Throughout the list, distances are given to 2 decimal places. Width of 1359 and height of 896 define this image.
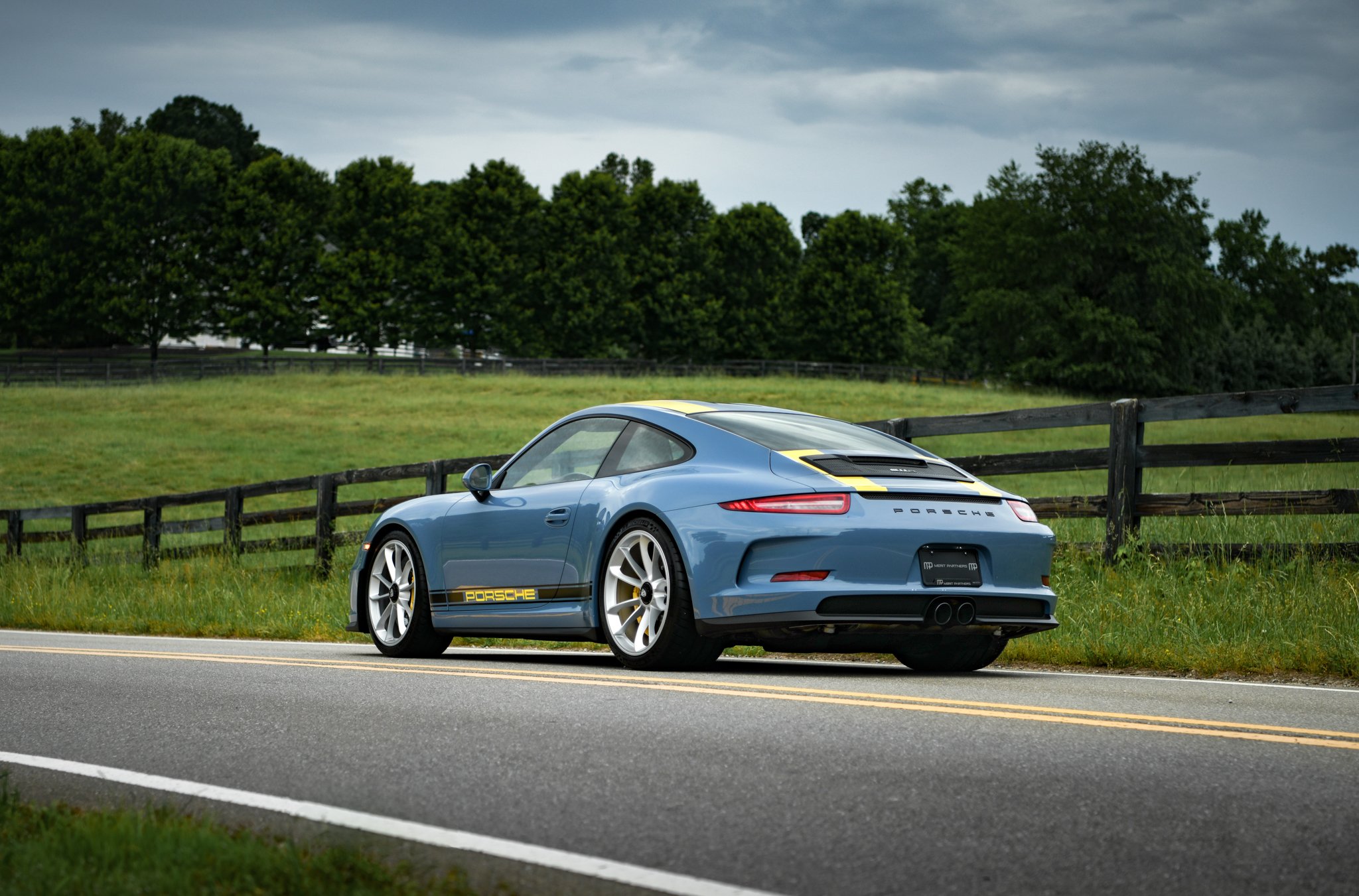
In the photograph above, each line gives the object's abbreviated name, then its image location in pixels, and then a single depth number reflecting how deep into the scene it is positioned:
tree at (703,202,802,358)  92.81
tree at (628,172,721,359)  90.38
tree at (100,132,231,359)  81.62
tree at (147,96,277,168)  118.56
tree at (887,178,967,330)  114.50
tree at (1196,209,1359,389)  96.81
